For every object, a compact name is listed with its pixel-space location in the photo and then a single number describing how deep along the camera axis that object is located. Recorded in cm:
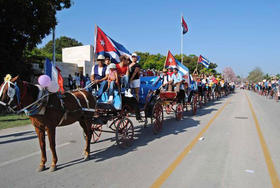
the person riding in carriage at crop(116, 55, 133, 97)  609
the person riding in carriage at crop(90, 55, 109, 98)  589
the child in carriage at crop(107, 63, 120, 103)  563
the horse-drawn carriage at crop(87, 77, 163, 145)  573
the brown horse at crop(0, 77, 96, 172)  383
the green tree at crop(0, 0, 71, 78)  1380
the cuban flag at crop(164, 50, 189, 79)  1137
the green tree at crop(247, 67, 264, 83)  10768
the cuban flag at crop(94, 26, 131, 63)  700
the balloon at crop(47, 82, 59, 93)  432
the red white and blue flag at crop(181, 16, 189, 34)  2367
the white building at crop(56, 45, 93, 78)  2932
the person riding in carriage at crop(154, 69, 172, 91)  1012
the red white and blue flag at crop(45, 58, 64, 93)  802
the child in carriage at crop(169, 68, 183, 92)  998
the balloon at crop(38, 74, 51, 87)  421
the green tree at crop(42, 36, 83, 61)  6989
